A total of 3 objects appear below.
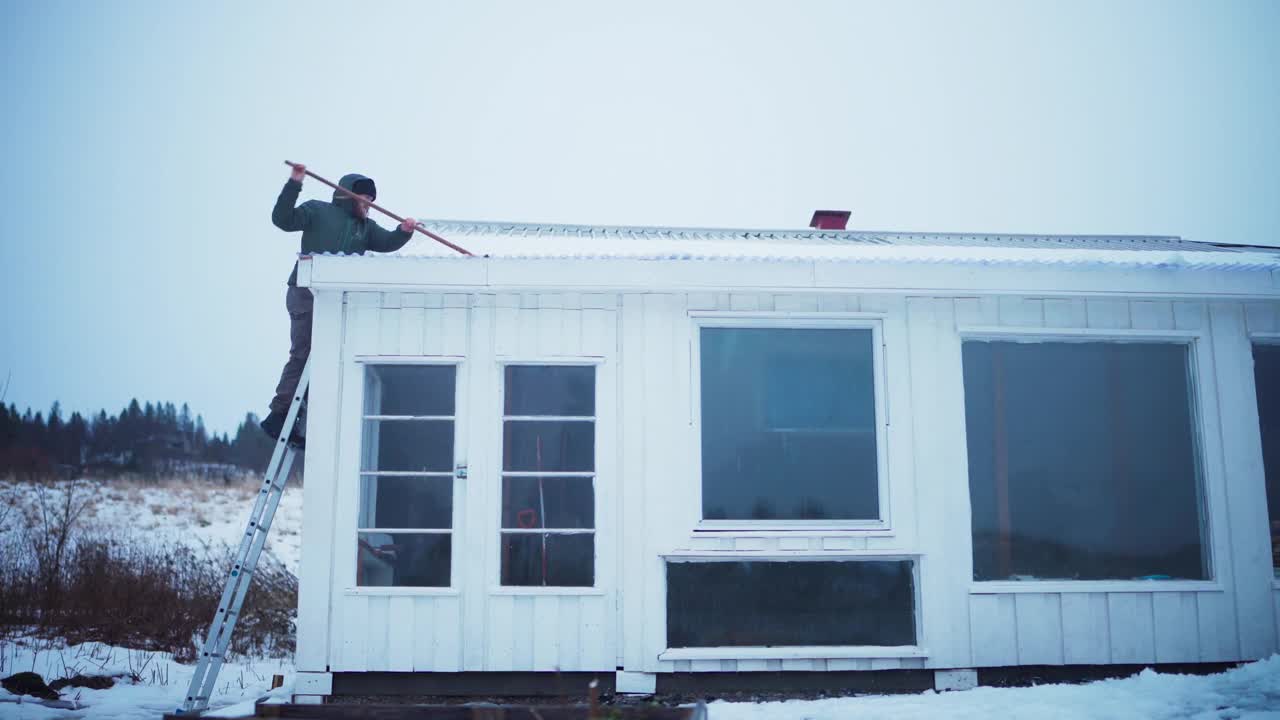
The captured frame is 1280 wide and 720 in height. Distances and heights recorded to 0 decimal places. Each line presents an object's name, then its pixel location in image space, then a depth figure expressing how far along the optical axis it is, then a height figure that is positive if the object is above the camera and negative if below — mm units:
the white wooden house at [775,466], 4789 +95
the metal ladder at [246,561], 4609 -436
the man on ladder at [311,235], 5168 +1630
